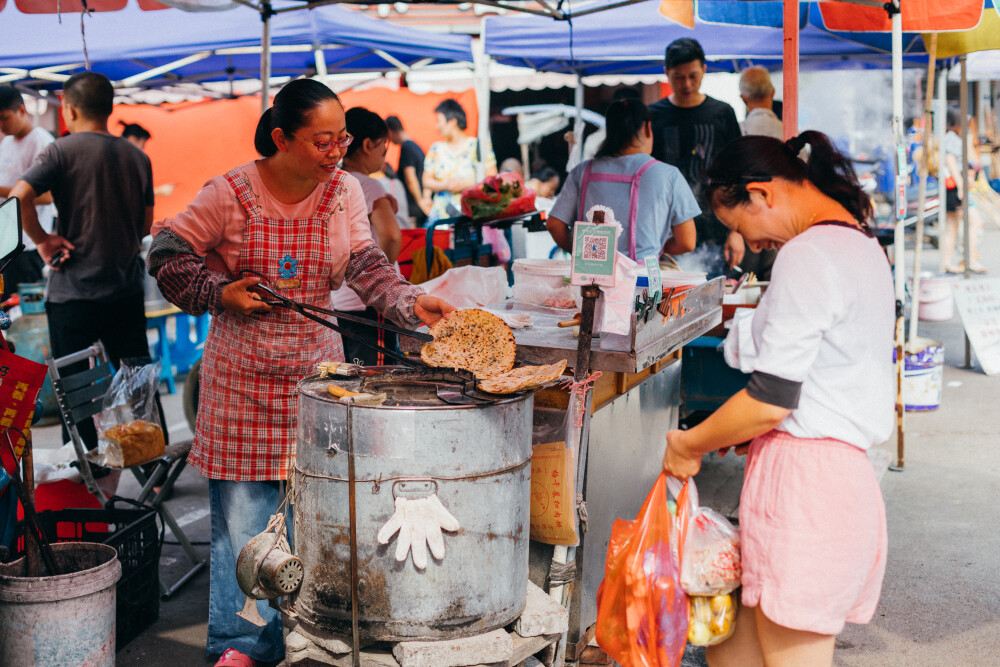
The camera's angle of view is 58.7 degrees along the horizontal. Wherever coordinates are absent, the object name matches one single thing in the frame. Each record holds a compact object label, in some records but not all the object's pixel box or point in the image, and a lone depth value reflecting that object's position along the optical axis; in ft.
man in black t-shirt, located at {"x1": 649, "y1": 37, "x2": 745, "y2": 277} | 16.14
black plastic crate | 10.37
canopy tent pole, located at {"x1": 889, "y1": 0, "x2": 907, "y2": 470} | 15.87
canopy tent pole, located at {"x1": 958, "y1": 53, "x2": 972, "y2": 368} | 25.06
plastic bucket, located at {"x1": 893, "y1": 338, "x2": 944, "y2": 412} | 19.90
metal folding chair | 11.33
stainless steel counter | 8.40
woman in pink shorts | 6.39
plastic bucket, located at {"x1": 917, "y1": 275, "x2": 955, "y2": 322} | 29.96
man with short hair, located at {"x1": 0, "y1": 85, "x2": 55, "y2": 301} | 18.35
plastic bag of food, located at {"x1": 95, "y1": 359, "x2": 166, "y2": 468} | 11.75
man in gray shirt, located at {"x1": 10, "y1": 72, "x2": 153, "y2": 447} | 14.11
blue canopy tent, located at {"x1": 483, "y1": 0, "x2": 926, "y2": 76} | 26.03
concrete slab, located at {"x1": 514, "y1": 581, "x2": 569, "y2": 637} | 7.30
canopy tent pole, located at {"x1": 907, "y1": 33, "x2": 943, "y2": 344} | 19.71
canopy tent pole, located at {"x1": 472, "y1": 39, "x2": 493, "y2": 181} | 28.48
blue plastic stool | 21.66
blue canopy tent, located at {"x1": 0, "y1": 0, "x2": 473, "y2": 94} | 23.22
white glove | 6.48
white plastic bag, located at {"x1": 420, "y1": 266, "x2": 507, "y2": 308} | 11.09
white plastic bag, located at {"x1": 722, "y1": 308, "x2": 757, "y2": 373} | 6.67
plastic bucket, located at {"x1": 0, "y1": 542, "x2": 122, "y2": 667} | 8.41
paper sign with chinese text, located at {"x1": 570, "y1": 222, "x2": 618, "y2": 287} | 7.92
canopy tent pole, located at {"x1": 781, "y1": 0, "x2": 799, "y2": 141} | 11.96
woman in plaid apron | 8.22
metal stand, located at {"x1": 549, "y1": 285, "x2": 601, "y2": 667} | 8.07
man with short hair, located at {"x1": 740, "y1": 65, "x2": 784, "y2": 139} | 19.07
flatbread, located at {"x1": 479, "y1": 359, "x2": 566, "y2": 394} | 6.86
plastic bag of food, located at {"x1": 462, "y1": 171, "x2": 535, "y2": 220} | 15.42
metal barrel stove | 6.47
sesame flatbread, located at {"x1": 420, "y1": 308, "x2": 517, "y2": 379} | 7.77
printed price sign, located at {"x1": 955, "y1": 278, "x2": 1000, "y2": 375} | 20.39
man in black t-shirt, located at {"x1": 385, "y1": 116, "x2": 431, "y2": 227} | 32.53
